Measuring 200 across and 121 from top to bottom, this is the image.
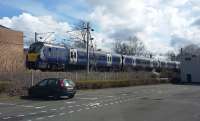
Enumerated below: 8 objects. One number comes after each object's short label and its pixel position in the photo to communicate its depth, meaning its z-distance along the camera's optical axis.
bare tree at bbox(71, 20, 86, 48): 36.20
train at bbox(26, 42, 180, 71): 20.54
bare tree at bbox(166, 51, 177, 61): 65.58
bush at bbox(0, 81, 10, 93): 14.52
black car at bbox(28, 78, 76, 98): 13.66
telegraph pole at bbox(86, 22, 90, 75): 23.80
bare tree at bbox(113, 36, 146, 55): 58.30
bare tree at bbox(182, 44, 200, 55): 69.63
